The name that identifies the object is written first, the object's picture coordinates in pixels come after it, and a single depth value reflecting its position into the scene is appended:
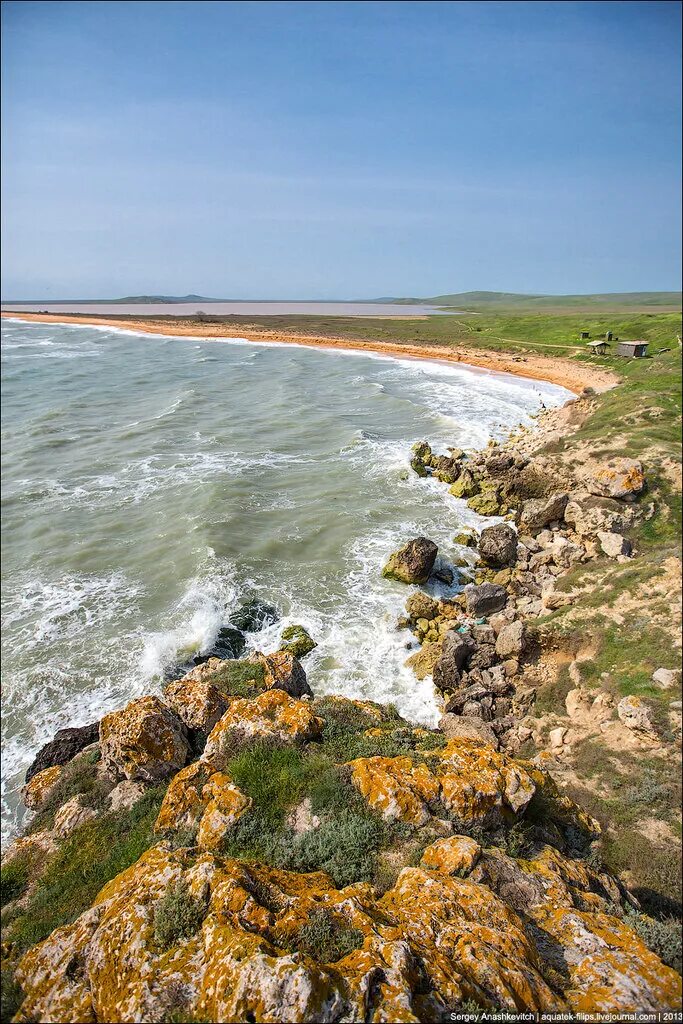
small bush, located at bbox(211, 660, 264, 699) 12.24
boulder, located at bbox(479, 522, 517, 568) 20.94
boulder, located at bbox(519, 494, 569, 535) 23.23
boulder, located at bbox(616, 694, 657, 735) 11.27
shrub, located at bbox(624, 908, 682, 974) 7.09
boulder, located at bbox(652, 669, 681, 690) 11.90
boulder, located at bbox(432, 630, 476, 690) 15.06
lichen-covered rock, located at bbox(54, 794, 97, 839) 8.88
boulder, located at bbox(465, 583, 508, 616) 17.73
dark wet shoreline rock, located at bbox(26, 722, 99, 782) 11.98
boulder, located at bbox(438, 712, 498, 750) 12.49
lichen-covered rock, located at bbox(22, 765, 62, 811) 10.30
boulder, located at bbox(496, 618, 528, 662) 14.88
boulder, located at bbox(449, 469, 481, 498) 28.20
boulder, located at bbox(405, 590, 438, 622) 18.12
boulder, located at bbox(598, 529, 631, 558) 19.23
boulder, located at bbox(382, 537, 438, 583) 19.98
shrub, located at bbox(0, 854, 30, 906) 8.02
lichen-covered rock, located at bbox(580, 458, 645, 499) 22.86
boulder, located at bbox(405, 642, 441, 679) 16.03
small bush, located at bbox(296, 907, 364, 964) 5.06
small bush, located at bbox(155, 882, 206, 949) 5.30
